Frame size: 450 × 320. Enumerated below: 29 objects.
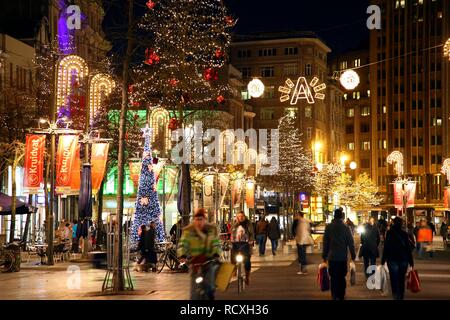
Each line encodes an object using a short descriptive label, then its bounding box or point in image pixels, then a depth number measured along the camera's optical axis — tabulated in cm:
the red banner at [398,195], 7206
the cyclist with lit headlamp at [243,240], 2562
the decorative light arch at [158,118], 3862
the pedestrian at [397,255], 1970
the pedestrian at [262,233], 4591
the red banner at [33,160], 3659
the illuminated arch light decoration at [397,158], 7650
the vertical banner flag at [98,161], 3831
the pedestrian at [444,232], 5625
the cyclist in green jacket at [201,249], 1547
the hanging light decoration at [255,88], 4259
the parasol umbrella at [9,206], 4109
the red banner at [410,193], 7006
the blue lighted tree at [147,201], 3644
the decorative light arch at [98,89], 3225
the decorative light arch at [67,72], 3219
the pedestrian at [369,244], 2620
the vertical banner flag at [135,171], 4391
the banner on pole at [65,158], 3572
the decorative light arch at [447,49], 3288
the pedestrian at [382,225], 5367
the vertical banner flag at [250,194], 6594
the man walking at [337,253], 1889
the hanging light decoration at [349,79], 3720
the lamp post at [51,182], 3566
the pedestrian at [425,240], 4256
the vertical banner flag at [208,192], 4988
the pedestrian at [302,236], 3012
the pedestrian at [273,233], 4647
